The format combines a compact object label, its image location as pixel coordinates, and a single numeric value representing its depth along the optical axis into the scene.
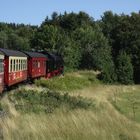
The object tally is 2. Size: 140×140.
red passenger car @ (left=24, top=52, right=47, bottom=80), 27.10
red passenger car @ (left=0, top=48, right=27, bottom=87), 19.54
